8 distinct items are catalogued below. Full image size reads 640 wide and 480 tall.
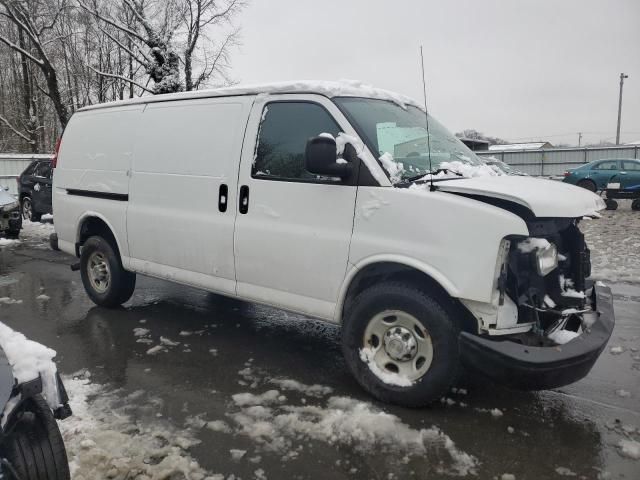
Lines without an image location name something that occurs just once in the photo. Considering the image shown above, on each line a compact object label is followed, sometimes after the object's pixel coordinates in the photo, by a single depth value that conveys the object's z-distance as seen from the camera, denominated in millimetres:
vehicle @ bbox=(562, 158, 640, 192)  18484
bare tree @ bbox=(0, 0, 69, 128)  20953
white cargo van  3232
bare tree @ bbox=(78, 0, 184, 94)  21391
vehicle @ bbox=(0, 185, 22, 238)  11227
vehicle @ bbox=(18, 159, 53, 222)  13438
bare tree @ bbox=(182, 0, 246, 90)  23859
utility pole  49875
